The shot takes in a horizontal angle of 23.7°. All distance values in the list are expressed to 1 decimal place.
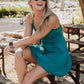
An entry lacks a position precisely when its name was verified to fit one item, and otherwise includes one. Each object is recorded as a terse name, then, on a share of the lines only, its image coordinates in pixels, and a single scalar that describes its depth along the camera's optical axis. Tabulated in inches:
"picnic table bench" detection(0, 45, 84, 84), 105.0
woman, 89.9
